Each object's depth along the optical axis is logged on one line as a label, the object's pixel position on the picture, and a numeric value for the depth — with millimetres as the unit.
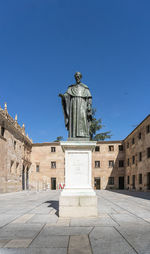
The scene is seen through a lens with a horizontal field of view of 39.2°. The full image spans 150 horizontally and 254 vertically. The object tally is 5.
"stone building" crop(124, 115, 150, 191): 27750
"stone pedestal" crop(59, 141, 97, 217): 6508
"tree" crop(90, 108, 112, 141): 46956
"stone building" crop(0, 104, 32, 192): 25328
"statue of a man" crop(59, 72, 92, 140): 7348
